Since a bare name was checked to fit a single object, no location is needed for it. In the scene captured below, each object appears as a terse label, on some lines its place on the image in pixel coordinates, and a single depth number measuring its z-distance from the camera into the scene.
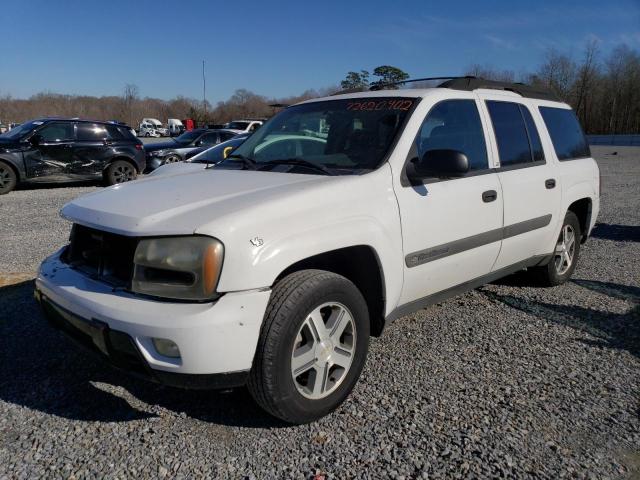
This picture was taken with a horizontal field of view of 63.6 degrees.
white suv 2.30
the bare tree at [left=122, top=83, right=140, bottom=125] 95.50
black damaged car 11.23
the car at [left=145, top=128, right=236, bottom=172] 15.79
